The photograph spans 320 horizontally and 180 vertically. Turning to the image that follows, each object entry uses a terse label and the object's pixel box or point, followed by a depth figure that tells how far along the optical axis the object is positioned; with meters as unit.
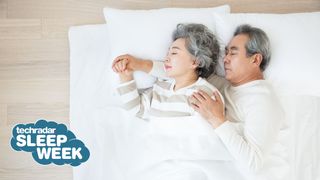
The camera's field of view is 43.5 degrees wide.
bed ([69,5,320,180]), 1.30
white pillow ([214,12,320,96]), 1.30
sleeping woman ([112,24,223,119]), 1.24
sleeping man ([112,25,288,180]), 1.17
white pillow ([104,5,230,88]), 1.32
